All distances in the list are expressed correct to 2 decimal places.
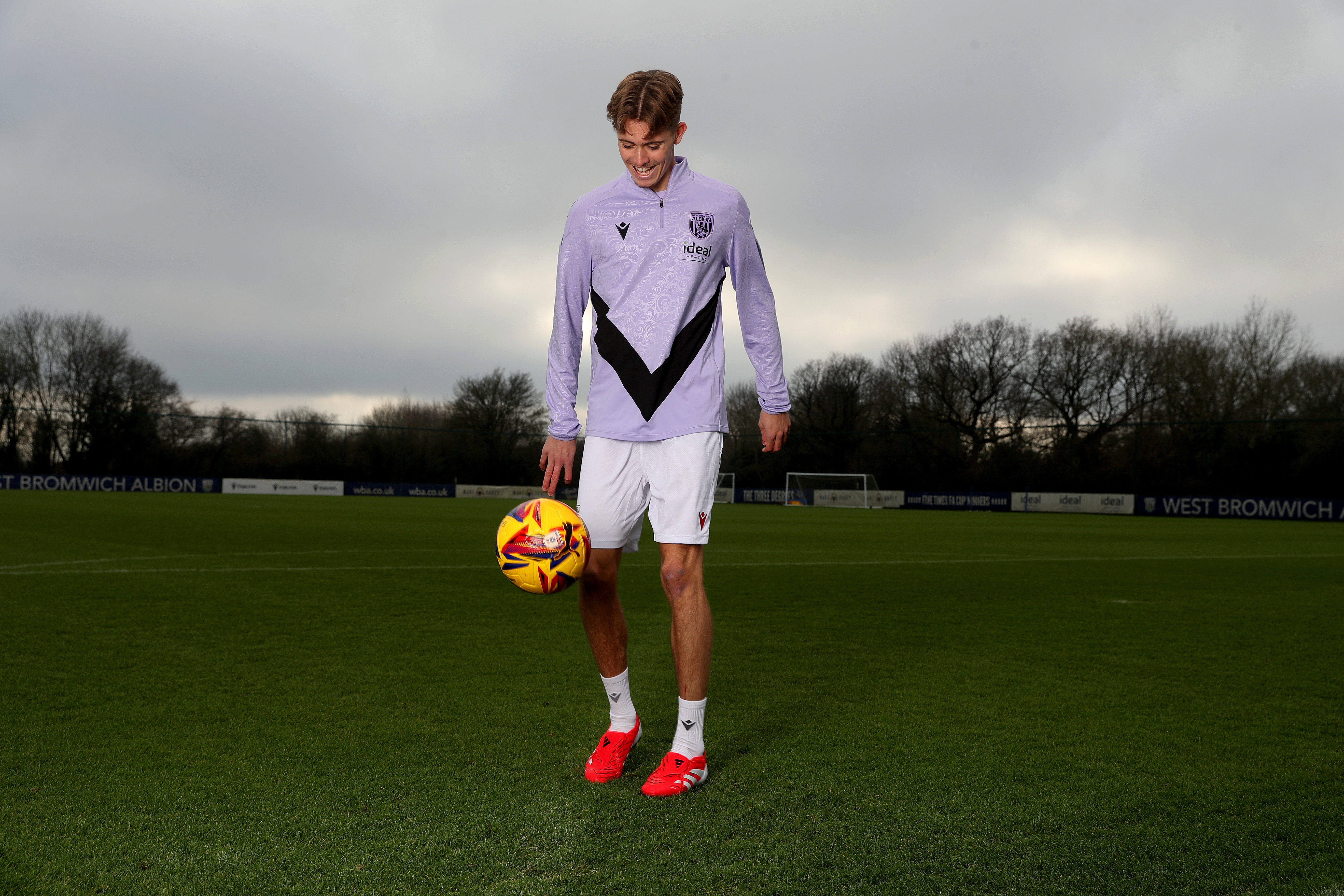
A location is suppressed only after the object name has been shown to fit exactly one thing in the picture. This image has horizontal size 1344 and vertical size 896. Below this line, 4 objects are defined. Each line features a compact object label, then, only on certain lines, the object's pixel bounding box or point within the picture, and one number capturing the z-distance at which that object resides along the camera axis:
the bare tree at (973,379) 56.28
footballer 2.92
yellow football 2.88
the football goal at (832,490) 43.84
